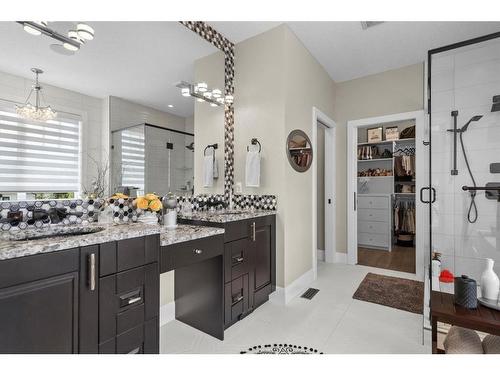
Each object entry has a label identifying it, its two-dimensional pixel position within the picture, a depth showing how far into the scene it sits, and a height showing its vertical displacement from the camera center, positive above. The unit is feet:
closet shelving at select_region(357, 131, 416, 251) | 15.16 +0.45
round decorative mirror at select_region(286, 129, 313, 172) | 8.57 +1.45
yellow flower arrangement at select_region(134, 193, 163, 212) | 5.86 -0.35
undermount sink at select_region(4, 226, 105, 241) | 4.09 -0.81
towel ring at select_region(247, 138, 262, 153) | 8.66 +1.66
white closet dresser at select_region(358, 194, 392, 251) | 14.73 -1.93
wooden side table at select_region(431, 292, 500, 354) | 3.90 -2.12
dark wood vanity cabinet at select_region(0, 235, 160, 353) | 2.98 -1.59
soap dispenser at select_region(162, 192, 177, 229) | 6.01 -0.57
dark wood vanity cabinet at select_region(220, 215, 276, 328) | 6.30 -2.19
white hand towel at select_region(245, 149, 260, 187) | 8.36 +0.68
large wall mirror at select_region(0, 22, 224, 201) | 4.42 +1.80
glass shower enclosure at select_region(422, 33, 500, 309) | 7.43 +1.13
